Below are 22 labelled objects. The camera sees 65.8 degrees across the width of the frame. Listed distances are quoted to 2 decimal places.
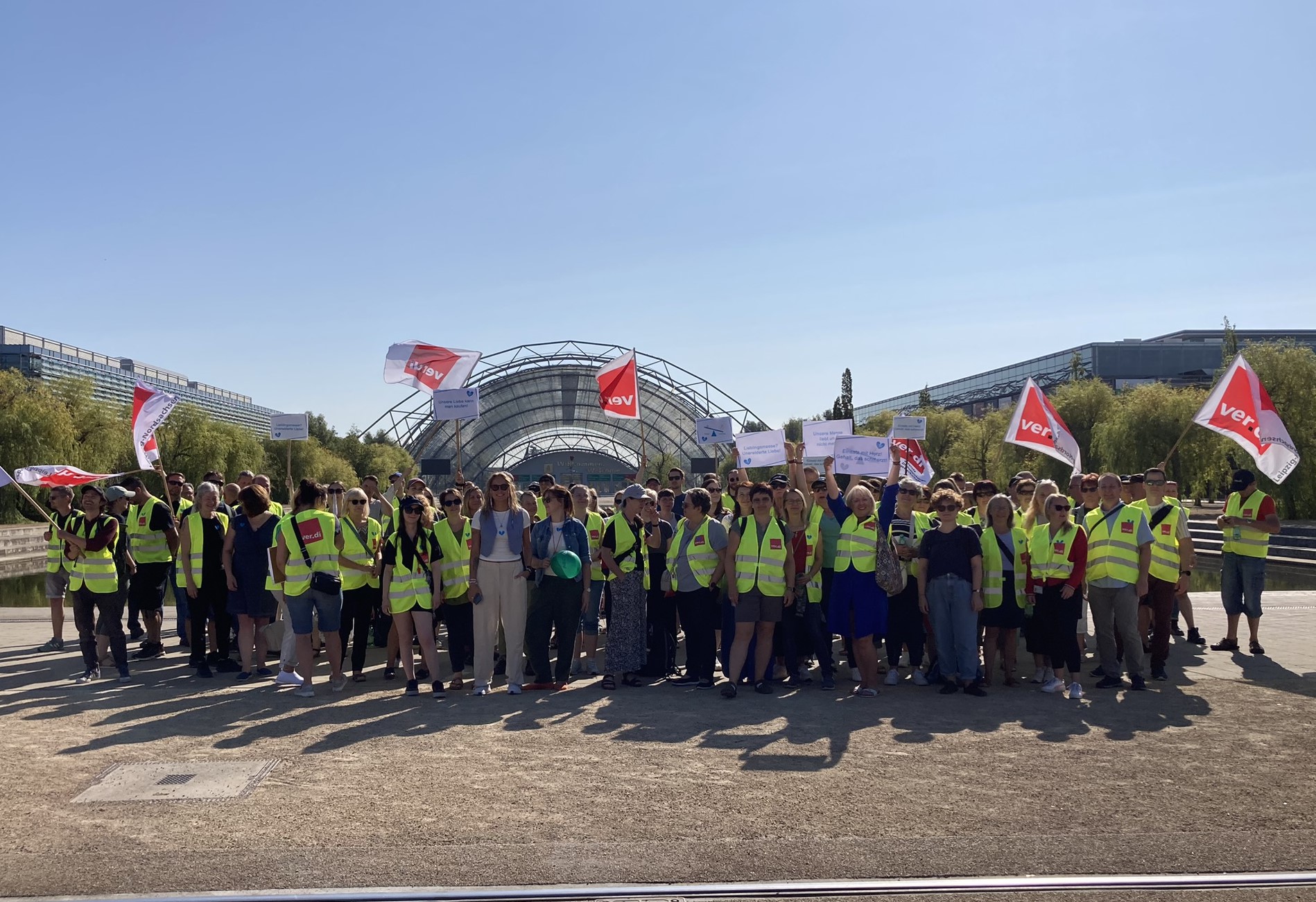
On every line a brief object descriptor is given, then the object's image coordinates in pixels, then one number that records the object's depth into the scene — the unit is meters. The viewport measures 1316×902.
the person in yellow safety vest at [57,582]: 11.47
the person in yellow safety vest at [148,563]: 11.02
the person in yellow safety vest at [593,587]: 10.01
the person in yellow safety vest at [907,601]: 9.12
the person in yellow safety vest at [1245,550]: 10.69
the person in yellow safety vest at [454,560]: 9.11
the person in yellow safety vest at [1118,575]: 8.89
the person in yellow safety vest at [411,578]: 8.91
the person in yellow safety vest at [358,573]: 9.26
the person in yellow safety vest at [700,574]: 8.93
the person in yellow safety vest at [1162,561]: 9.50
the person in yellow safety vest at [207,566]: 9.90
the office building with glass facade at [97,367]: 122.96
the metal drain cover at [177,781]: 5.64
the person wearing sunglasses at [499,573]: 8.86
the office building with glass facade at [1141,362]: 101.12
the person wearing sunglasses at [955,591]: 8.68
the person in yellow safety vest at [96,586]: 9.12
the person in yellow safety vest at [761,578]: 8.71
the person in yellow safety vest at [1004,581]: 9.05
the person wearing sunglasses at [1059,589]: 8.68
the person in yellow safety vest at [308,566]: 8.65
